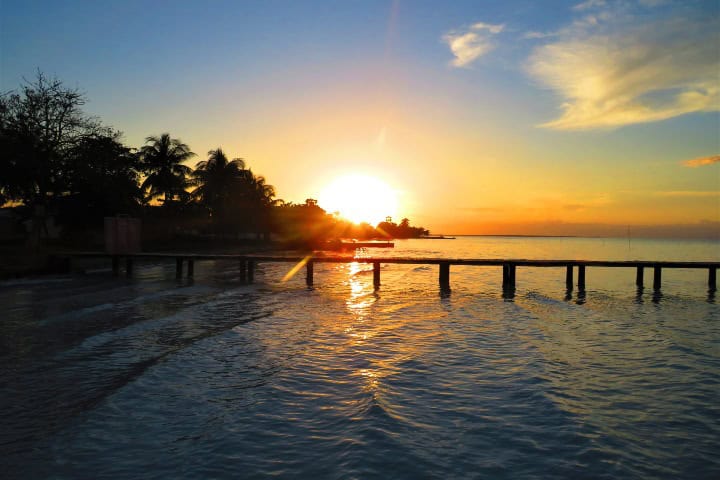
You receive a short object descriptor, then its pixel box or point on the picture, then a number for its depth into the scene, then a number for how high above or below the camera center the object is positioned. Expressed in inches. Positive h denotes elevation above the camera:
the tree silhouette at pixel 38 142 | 1095.0 +213.9
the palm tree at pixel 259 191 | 2544.3 +233.7
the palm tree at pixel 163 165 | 1890.3 +272.9
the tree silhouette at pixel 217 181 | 2190.0 +242.1
